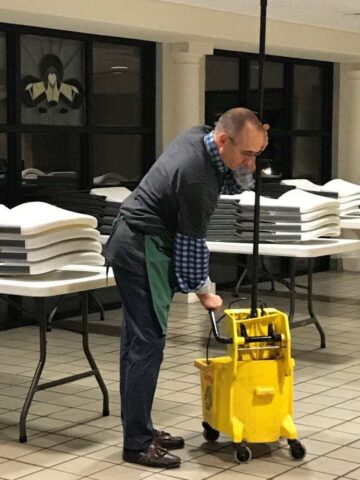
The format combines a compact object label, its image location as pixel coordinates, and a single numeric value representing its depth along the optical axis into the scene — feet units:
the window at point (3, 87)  24.77
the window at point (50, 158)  25.57
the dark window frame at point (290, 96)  32.12
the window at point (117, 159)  27.71
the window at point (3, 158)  24.89
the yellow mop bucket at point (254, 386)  14.46
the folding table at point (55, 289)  15.80
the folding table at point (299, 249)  21.53
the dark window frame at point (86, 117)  24.82
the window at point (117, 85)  27.50
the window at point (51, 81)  25.26
